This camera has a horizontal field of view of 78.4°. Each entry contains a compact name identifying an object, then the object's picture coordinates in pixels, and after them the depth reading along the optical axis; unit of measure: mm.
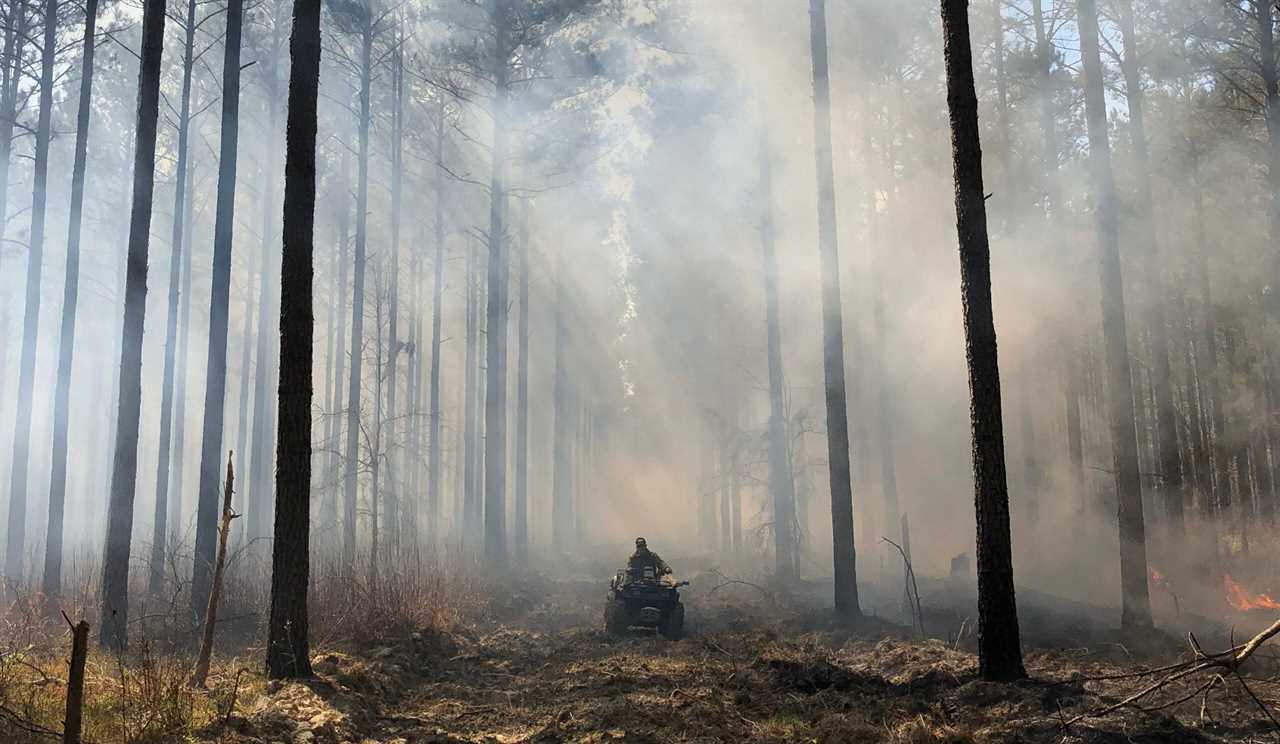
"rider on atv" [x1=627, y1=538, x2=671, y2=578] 15606
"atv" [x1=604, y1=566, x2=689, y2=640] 14523
